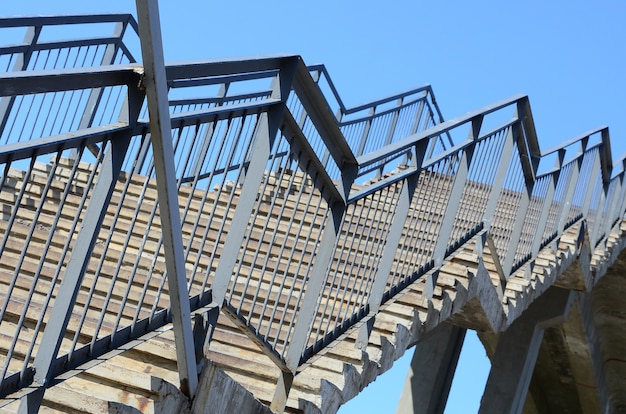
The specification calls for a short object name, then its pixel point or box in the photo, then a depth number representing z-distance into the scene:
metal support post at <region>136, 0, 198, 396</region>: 3.38
